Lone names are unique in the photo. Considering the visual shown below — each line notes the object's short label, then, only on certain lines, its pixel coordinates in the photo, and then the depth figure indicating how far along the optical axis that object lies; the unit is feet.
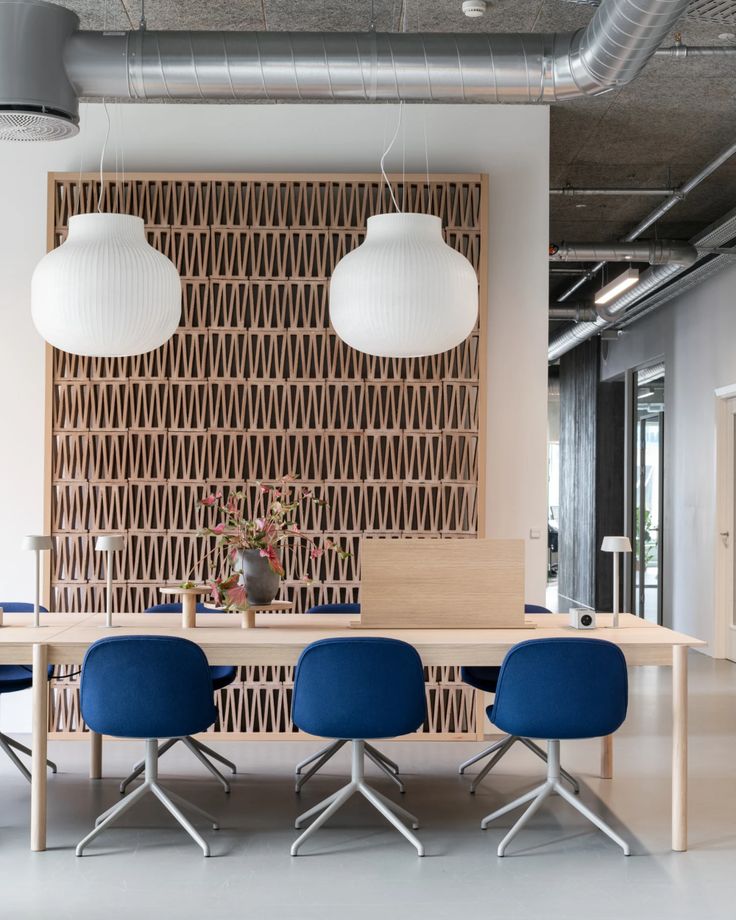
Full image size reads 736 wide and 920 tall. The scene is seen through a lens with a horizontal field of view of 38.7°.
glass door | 40.45
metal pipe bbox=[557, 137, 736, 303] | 24.49
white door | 31.50
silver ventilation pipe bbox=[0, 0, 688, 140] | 16.69
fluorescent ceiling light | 27.99
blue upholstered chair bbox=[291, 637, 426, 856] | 13.83
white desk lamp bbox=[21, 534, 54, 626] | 15.62
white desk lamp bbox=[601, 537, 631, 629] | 15.99
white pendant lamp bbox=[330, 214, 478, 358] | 14.40
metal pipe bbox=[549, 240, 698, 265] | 29.25
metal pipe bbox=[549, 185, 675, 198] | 27.17
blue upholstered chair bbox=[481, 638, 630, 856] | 13.91
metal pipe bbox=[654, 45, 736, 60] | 18.95
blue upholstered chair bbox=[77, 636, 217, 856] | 13.79
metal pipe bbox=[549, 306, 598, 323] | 37.06
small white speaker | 16.03
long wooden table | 14.23
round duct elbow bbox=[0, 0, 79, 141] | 15.99
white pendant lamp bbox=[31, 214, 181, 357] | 14.49
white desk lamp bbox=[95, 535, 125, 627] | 15.59
